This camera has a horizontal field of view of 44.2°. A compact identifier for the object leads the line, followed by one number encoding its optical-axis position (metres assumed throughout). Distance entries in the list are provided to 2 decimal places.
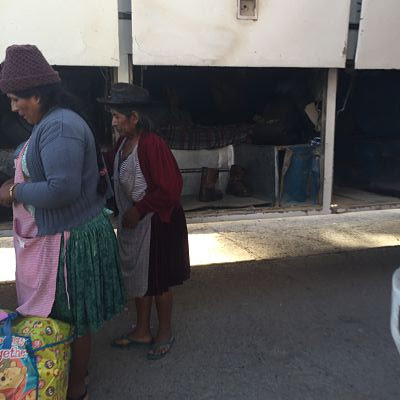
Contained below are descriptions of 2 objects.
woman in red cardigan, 2.56
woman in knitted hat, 1.96
